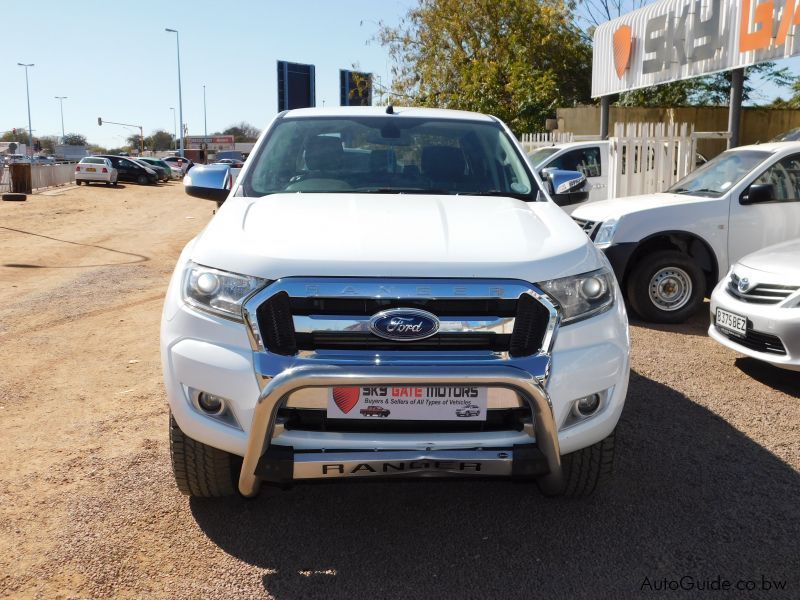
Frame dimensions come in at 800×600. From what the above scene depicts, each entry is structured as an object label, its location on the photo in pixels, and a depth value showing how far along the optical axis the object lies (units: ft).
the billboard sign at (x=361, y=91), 101.04
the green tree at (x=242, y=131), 437.58
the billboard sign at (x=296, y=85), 190.90
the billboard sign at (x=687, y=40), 37.42
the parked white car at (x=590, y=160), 42.09
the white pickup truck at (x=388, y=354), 9.22
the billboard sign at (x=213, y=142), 383.65
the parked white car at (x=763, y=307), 17.35
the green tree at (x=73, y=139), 479.37
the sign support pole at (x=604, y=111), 61.01
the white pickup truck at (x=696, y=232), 24.92
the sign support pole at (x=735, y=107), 40.50
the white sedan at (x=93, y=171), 122.83
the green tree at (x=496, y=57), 84.33
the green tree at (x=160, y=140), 474.90
